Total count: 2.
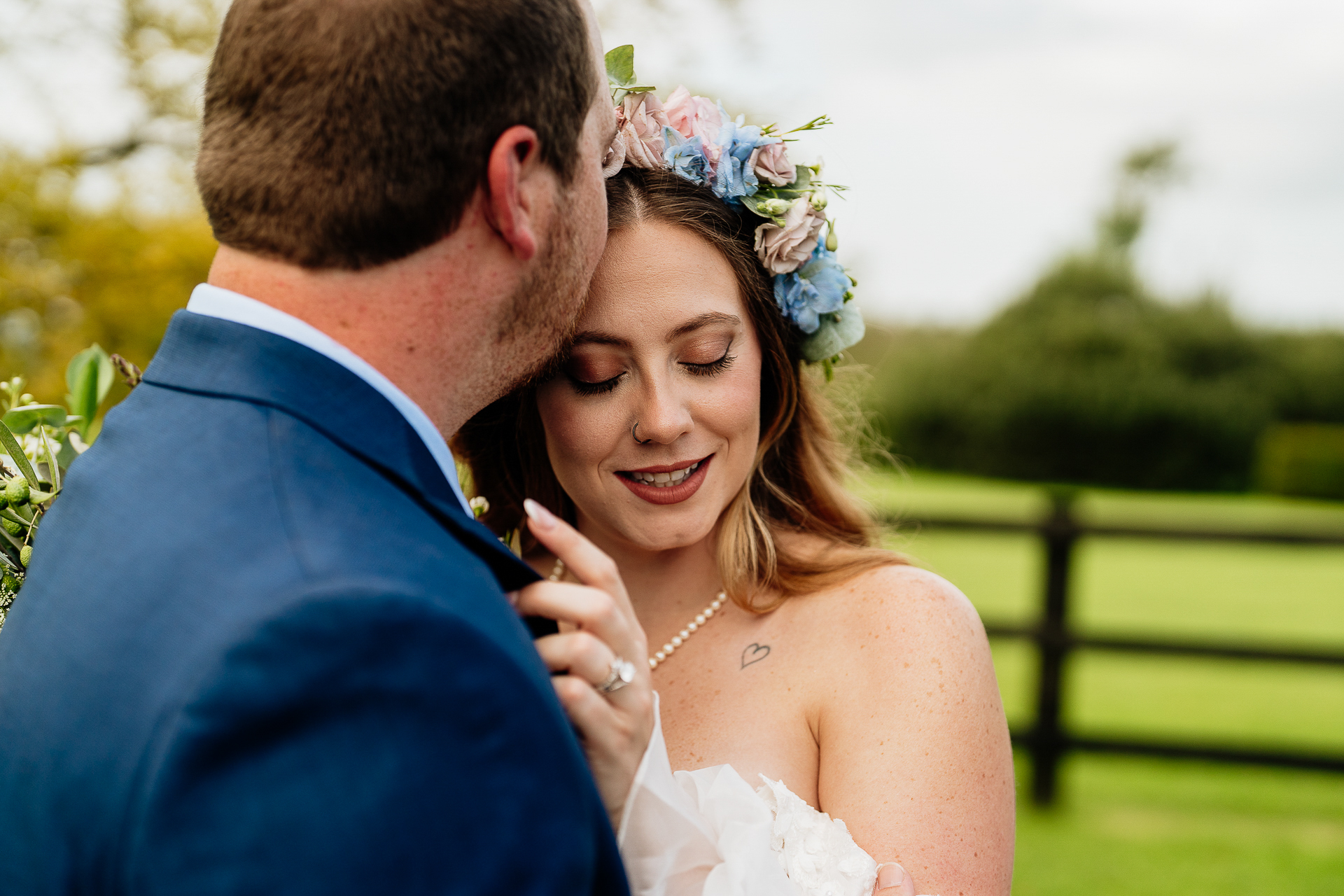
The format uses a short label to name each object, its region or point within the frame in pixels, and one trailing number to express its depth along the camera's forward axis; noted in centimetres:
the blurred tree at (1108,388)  2809
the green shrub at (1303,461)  2520
